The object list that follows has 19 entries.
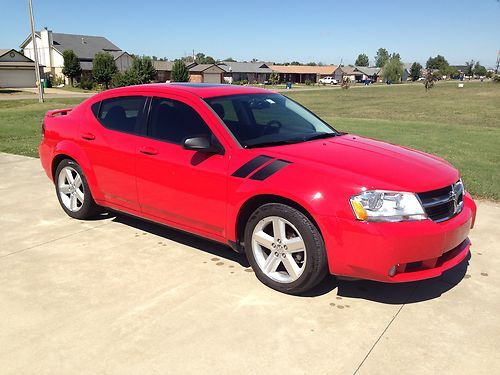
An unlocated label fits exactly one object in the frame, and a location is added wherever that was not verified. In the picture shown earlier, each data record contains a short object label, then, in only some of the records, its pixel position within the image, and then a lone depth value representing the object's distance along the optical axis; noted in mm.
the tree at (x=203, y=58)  169275
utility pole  29602
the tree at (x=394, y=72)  131250
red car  3209
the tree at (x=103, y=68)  61594
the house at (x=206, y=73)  99438
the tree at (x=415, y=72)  147500
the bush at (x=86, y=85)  62272
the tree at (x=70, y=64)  66062
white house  80125
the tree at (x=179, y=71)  68250
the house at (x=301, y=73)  132625
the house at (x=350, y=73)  145125
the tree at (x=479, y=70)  187125
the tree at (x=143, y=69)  60625
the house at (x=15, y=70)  62312
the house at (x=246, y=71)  114819
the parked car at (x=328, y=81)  119125
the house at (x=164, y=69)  97450
